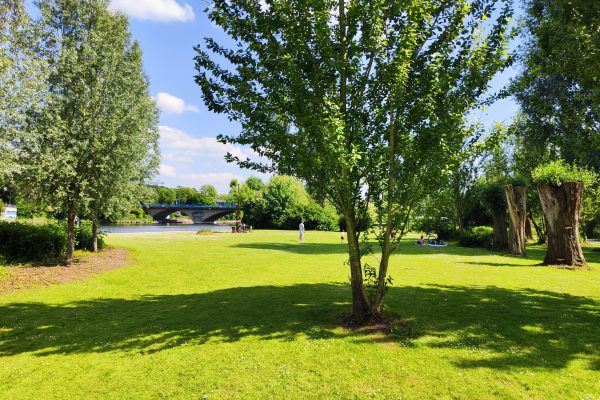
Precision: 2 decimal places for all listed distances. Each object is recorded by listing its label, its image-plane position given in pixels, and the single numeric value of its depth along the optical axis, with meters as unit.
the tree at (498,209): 30.39
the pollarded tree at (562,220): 19.73
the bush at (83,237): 23.64
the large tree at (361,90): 9.44
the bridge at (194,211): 101.12
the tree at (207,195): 175.62
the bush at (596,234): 45.83
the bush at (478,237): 33.68
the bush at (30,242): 18.25
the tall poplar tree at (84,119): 17.42
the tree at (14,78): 13.85
